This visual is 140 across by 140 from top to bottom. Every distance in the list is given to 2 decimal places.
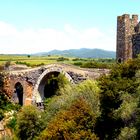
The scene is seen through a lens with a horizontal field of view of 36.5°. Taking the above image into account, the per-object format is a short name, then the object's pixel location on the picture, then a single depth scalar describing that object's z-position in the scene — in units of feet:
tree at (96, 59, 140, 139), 51.29
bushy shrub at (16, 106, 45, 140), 65.31
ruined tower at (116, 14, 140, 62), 74.29
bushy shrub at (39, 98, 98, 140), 53.32
